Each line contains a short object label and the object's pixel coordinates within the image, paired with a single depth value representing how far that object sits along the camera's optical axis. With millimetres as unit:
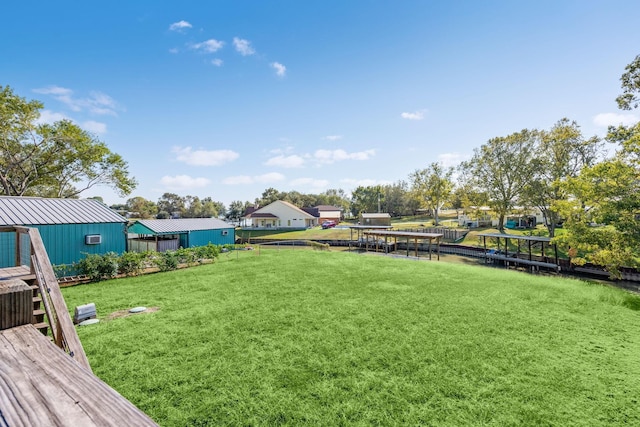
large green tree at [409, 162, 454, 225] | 40656
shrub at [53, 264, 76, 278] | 10377
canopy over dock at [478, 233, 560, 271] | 17828
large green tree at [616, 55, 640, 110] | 12070
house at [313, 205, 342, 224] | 53469
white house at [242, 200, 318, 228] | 43219
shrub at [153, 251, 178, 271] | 12690
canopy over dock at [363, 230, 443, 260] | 19844
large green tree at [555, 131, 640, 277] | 11859
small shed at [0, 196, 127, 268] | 10469
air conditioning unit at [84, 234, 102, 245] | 12055
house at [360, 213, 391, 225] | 39094
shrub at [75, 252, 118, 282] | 10547
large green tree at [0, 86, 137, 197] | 17062
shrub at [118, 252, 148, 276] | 11445
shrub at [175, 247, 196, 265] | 13711
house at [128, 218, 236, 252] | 18102
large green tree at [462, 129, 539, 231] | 26359
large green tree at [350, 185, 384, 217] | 59938
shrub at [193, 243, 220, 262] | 14633
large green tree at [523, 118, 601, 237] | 22500
